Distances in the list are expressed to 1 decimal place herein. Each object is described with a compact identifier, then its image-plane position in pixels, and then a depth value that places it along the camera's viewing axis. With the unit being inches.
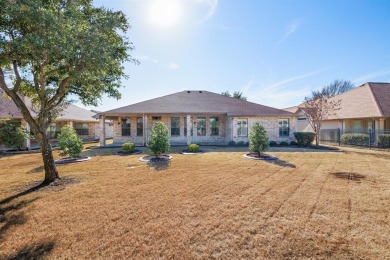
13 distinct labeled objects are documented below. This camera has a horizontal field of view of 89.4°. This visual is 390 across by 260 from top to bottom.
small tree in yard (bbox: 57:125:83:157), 450.6
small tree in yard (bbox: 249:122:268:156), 472.1
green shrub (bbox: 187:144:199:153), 565.0
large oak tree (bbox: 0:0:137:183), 196.7
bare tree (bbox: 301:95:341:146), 737.6
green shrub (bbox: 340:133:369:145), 685.9
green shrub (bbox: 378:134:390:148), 621.0
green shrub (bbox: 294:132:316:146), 718.5
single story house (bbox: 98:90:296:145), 751.1
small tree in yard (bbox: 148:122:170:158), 447.2
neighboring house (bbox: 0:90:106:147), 743.0
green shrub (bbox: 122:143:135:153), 558.6
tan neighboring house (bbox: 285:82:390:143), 710.5
